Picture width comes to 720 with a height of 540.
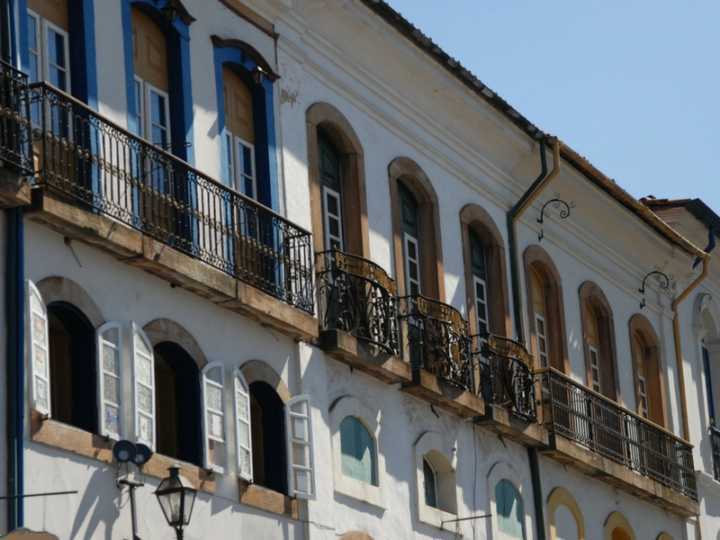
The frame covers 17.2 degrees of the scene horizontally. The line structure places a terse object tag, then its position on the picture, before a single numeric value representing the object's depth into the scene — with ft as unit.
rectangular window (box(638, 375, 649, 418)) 107.45
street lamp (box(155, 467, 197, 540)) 60.18
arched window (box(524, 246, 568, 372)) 96.89
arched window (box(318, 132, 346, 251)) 80.79
